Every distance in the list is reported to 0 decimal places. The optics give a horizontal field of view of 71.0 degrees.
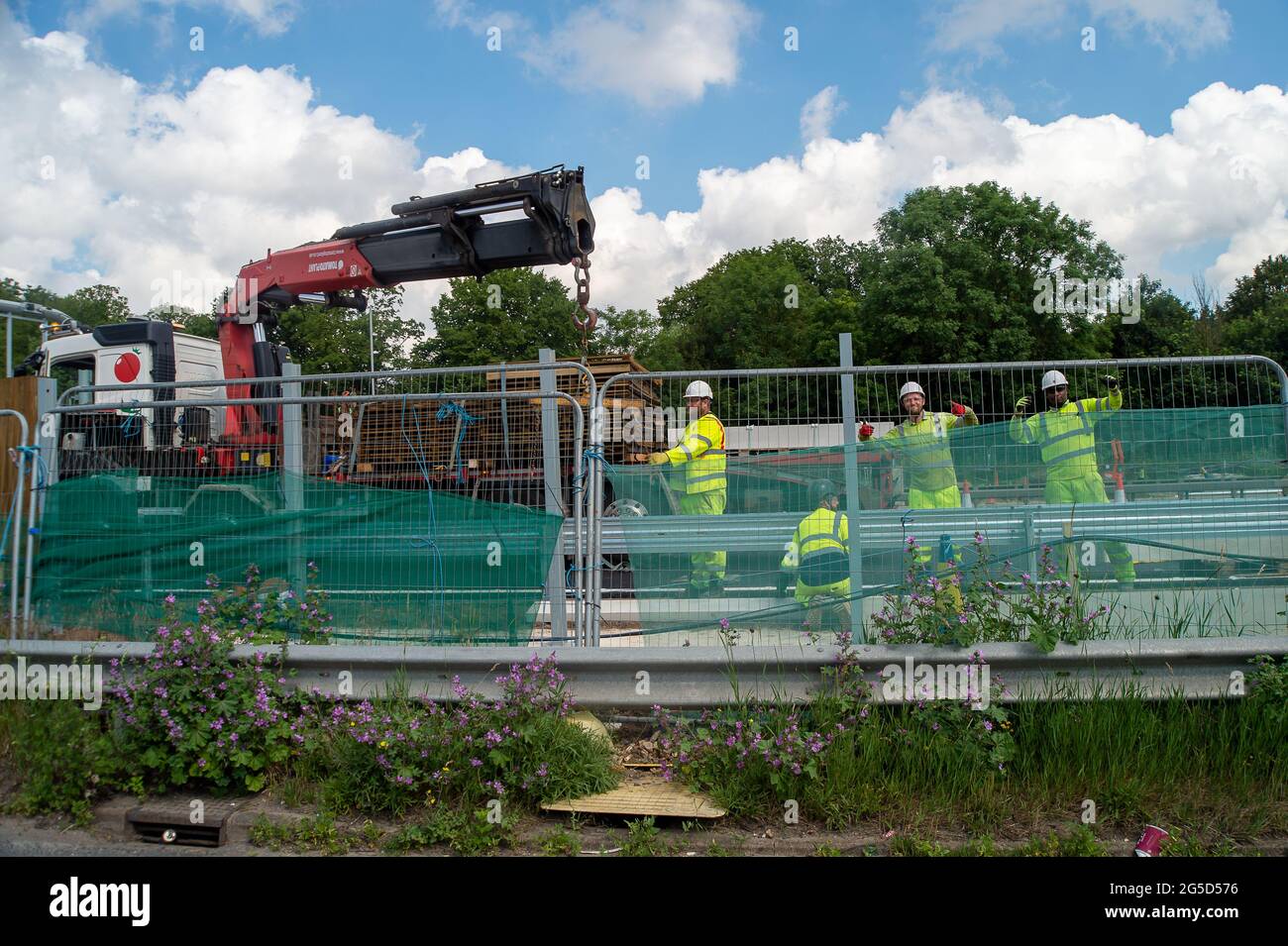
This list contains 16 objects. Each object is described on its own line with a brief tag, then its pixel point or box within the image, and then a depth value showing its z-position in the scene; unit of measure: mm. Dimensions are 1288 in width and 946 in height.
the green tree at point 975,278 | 39250
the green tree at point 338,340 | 46156
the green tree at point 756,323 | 46781
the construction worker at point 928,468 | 5289
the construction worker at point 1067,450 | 5230
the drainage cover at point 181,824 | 4297
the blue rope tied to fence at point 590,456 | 5289
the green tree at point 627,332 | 53844
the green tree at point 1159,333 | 45531
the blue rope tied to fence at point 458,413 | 5665
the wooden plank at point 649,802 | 4258
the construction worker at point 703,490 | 5207
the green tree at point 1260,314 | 42344
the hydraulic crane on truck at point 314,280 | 6850
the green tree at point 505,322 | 46594
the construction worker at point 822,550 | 5121
